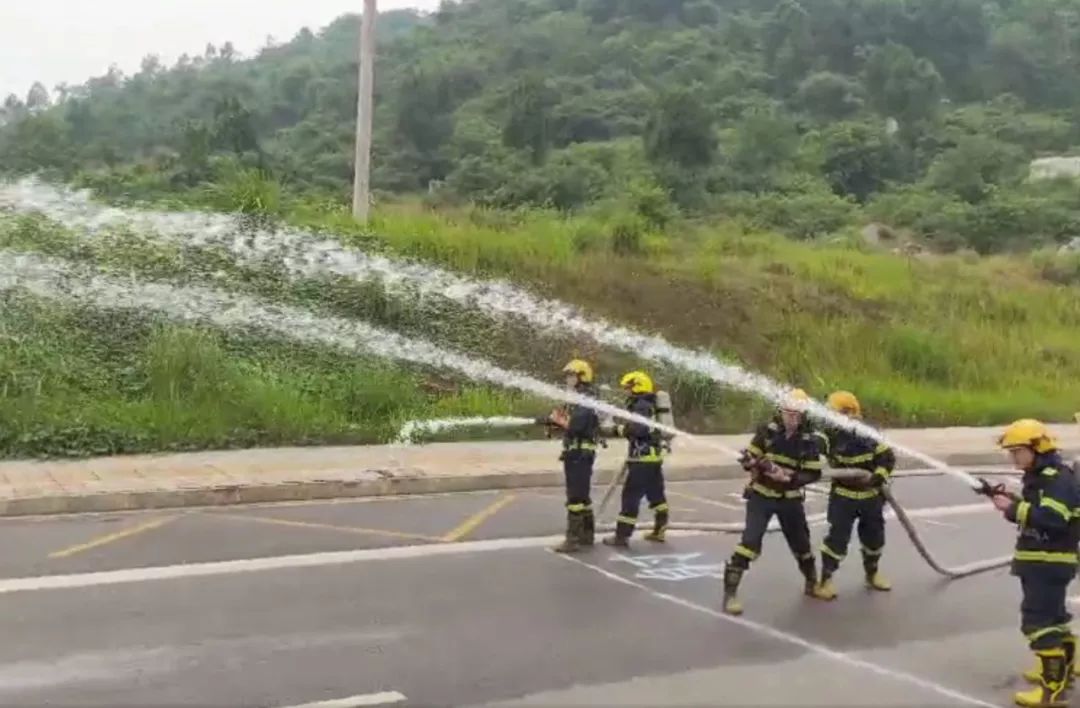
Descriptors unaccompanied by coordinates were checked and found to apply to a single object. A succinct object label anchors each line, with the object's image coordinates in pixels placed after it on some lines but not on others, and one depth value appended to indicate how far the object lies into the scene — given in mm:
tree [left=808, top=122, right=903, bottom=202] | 49875
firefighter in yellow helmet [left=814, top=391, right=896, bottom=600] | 9938
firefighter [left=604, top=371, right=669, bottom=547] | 11000
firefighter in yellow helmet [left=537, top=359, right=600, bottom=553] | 10805
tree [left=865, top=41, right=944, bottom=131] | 56625
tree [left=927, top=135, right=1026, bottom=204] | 47031
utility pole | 20188
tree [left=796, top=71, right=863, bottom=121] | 59156
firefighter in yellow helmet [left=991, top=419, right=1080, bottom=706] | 7355
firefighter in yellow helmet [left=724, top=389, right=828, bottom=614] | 9312
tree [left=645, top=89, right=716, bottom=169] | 43969
